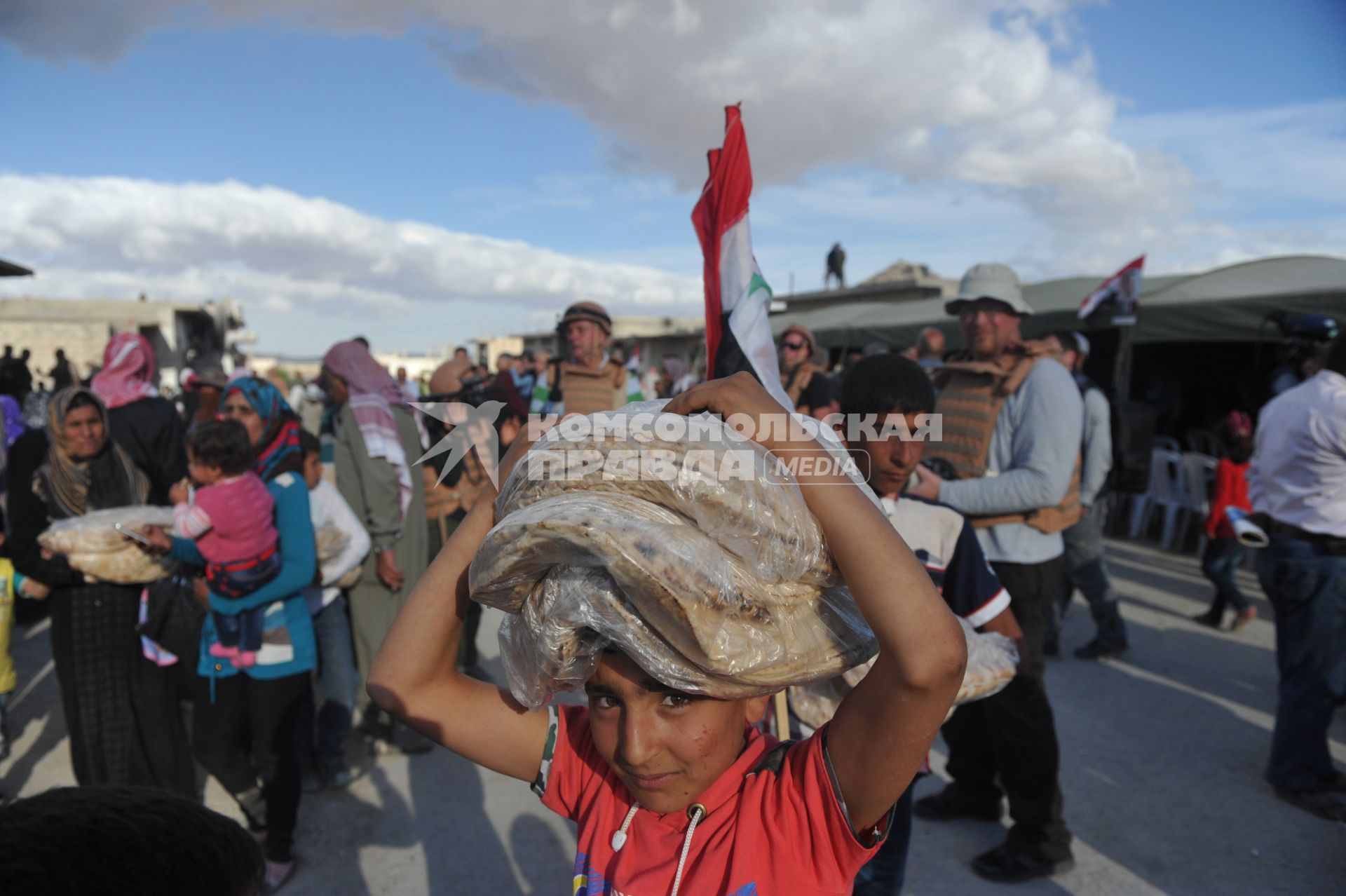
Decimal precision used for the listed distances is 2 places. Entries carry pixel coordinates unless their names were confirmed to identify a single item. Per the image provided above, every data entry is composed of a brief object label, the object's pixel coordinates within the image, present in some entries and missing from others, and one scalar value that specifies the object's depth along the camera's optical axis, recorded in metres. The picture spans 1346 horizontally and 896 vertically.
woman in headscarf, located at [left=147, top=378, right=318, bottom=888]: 3.37
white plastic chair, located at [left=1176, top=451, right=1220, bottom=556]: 9.10
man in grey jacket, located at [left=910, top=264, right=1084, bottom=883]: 3.21
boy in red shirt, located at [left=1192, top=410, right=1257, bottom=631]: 6.32
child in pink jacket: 3.23
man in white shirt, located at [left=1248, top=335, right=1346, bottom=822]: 3.74
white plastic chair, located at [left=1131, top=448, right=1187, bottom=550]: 9.40
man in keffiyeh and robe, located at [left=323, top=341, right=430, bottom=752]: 4.52
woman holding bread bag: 3.62
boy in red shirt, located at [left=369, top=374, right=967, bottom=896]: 1.13
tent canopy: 8.40
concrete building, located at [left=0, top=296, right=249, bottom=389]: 23.48
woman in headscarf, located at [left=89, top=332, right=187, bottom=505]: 4.54
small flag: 8.73
